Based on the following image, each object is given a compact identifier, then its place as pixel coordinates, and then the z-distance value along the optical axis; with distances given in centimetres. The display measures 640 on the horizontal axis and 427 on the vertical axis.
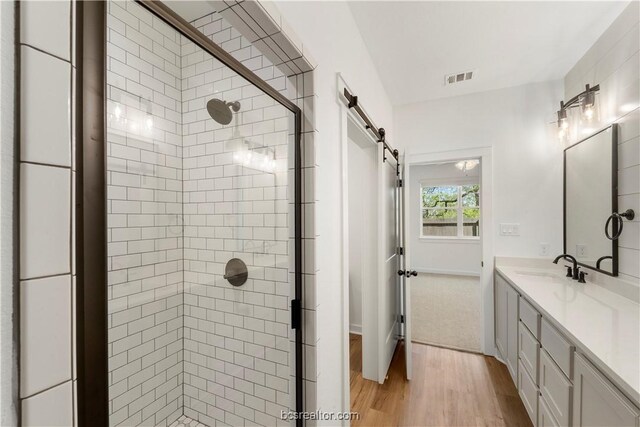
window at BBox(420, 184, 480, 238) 613
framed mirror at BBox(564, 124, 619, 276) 181
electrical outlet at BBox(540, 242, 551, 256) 256
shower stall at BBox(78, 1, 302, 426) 70
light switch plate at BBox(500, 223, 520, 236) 265
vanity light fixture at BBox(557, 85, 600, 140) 204
